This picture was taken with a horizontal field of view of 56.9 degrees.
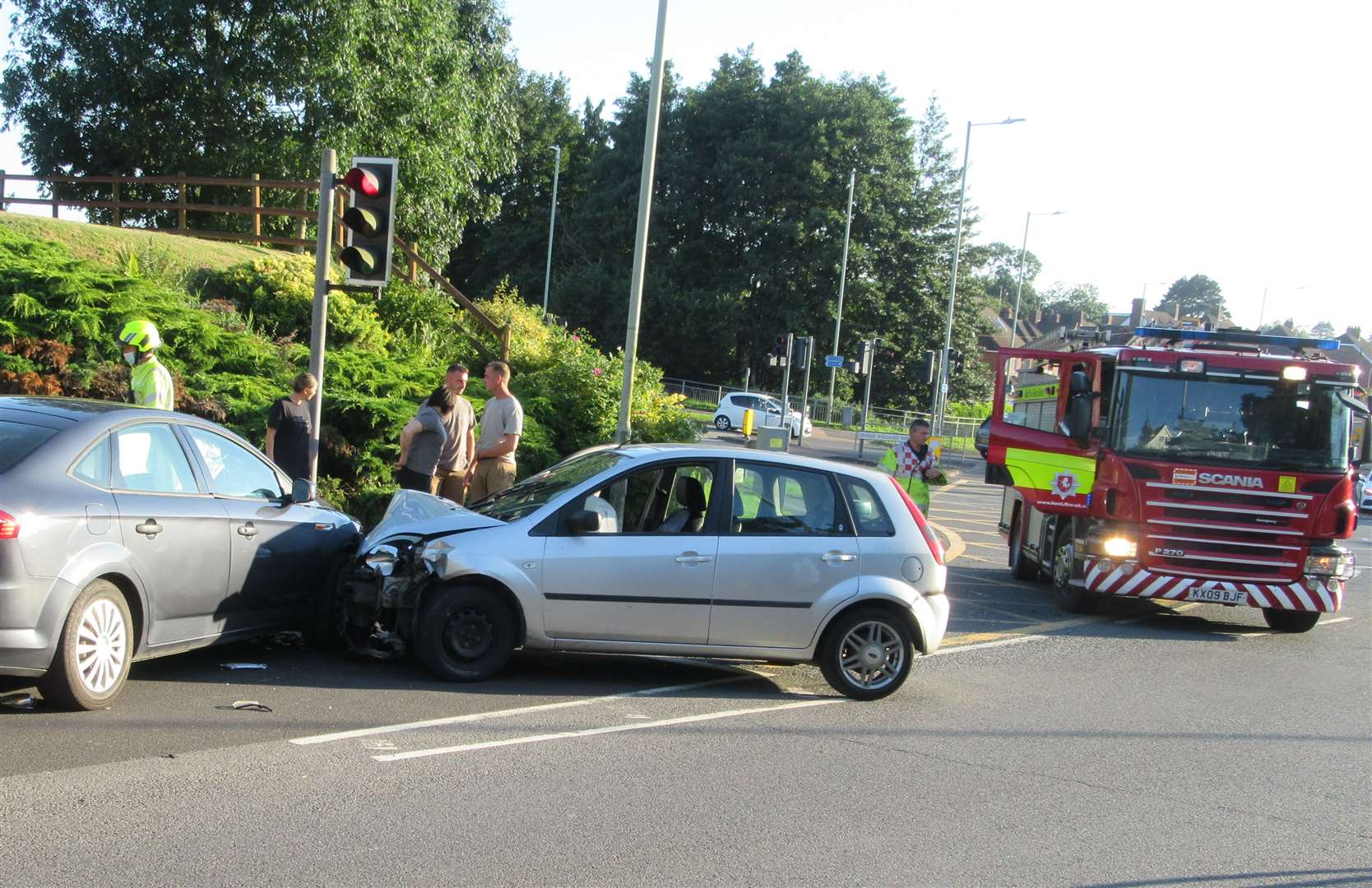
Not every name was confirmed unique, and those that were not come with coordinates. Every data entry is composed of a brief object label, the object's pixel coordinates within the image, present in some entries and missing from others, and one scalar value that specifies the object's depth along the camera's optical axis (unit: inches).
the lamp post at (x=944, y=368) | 1622.8
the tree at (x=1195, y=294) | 6003.9
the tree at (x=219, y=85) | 1076.5
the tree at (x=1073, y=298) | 6673.2
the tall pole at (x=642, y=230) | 590.2
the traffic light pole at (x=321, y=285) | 386.3
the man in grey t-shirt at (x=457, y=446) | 432.8
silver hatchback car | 300.8
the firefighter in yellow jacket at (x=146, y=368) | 385.4
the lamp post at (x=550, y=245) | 2187.5
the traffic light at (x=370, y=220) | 367.2
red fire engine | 478.3
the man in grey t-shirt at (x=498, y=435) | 450.0
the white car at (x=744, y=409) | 1782.7
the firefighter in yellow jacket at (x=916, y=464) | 472.7
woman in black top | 399.9
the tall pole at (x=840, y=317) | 2035.2
